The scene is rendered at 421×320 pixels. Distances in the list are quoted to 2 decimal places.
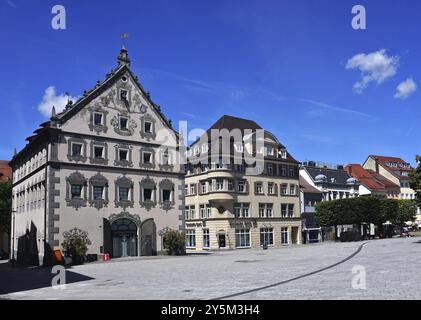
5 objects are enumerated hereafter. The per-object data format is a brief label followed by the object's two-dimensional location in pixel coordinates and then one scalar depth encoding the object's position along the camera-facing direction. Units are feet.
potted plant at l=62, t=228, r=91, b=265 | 139.13
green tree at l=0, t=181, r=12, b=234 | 215.72
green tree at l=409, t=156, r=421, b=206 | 157.48
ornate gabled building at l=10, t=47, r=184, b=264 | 144.46
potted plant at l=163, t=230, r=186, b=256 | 164.66
